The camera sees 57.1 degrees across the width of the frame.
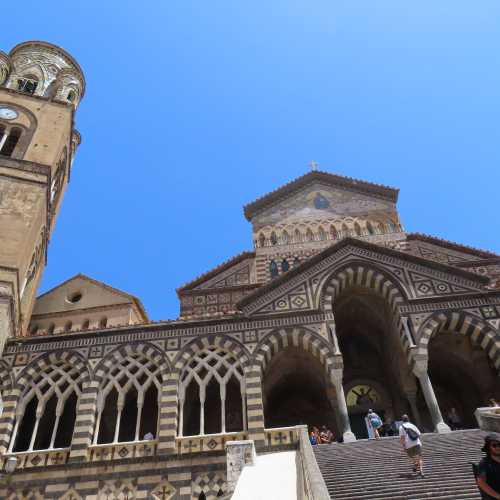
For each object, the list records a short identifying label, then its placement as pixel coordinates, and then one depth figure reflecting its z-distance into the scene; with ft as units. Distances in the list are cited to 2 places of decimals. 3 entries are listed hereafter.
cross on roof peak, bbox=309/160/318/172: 91.64
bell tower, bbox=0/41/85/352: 59.26
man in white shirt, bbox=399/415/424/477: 29.22
